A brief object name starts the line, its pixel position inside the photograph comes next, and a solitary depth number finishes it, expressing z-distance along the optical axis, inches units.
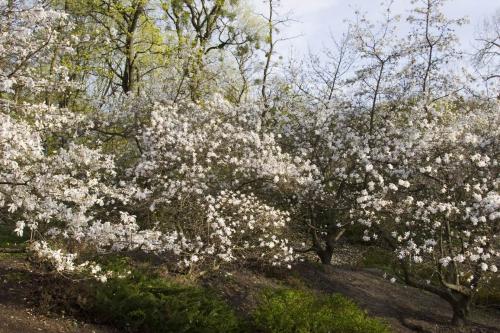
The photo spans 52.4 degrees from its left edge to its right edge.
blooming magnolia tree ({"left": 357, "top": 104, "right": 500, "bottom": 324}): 360.5
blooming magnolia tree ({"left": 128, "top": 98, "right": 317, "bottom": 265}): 387.2
